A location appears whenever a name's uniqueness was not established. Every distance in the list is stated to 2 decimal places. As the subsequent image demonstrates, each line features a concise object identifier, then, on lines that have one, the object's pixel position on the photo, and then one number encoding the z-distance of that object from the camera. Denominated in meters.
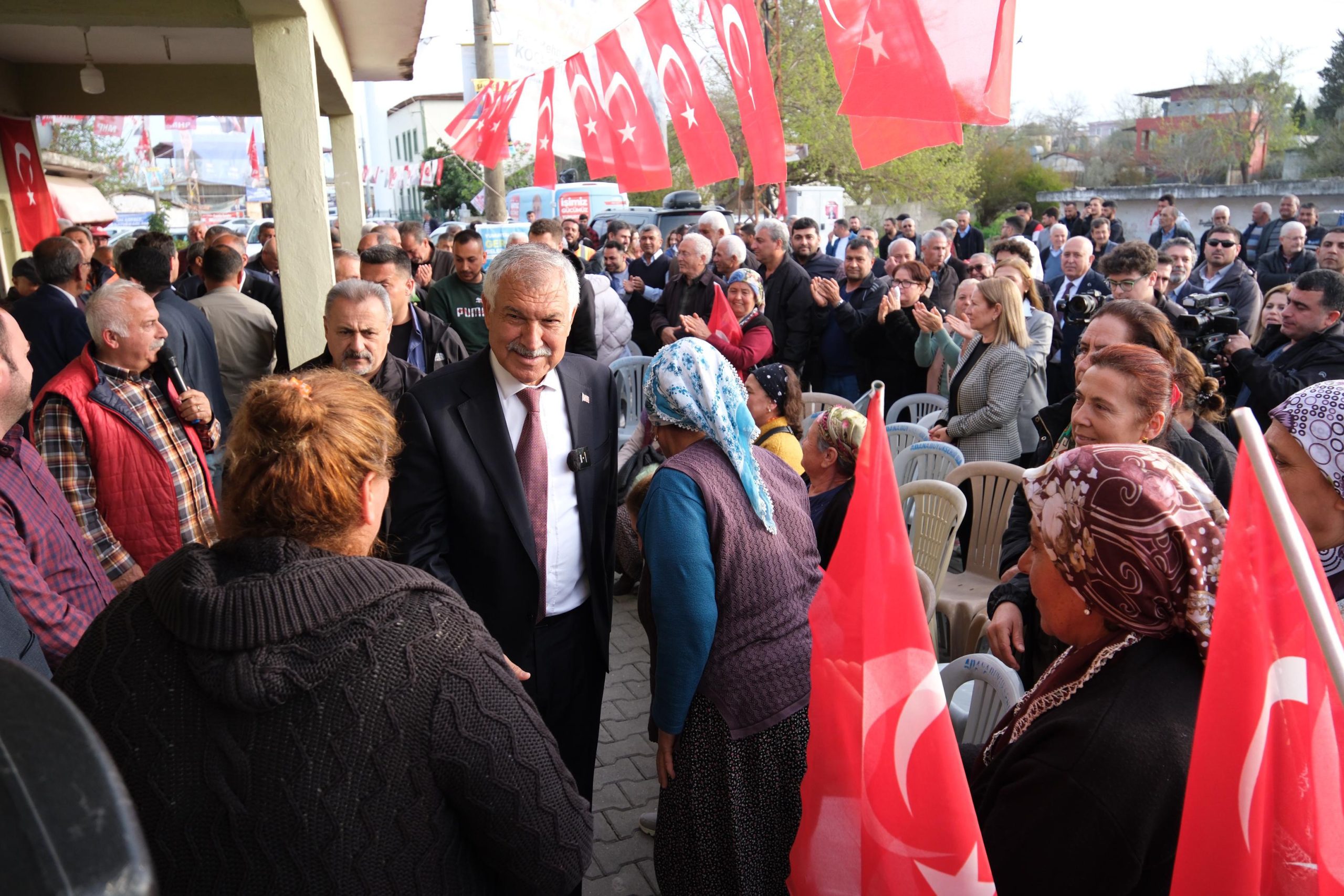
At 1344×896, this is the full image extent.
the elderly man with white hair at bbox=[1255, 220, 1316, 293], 9.16
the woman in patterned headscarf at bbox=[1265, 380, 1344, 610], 2.04
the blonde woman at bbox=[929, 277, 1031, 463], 4.87
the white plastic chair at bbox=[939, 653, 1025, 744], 2.27
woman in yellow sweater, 3.71
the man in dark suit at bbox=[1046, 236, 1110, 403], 7.69
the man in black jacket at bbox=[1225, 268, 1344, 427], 4.34
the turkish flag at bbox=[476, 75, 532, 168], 7.62
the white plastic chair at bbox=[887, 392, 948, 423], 5.95
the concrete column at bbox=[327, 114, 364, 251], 9.12
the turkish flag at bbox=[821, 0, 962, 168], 3.36
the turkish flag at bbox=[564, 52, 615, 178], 5.79
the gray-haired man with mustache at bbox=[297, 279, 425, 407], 3.33
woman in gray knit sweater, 1.26
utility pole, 13.39
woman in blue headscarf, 2.23
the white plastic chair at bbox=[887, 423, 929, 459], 4.96
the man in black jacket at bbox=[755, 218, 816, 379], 7.05
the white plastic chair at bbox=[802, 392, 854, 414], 5.61
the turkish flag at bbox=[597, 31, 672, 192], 5.30
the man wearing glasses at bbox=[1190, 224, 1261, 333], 7.48
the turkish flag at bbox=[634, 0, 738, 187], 4.62
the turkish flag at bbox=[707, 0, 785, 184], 3.98
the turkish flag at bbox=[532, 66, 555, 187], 6.62
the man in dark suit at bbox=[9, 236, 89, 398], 5.49
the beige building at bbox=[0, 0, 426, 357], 4.79
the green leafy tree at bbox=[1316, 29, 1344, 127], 39.19
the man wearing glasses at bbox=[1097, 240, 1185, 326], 5.44
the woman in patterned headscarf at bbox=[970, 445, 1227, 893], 1.30
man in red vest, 3.07
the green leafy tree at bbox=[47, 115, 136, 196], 27.42
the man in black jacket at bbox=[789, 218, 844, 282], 8.71
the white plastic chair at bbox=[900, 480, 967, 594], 3.64
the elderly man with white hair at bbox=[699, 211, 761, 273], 9.20
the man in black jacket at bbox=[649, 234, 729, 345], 7.26
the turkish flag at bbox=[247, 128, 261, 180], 21.53
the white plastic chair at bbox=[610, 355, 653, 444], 6.97
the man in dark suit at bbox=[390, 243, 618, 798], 2.44
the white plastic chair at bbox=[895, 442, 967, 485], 4.51
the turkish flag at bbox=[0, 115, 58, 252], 8.67
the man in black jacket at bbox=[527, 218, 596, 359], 5.22
